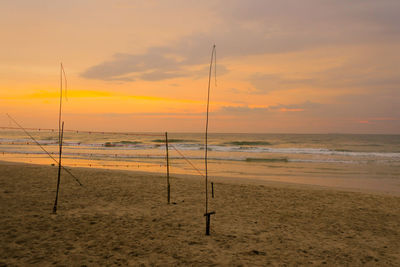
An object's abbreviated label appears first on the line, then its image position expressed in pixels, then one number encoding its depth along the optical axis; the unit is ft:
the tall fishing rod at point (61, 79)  23.49
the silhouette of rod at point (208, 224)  19.49
